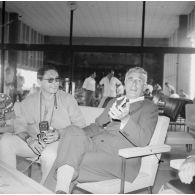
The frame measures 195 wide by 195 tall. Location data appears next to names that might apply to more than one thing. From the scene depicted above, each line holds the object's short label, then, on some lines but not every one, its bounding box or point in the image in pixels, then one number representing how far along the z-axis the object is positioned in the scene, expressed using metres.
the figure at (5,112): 2.54
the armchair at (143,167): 2.01
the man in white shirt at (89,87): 10.09
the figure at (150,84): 9.41
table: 1.56
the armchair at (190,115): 3.91
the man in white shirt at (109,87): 9.27
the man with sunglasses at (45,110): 2.63
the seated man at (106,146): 1.91
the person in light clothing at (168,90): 9.52
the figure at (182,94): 9.11
